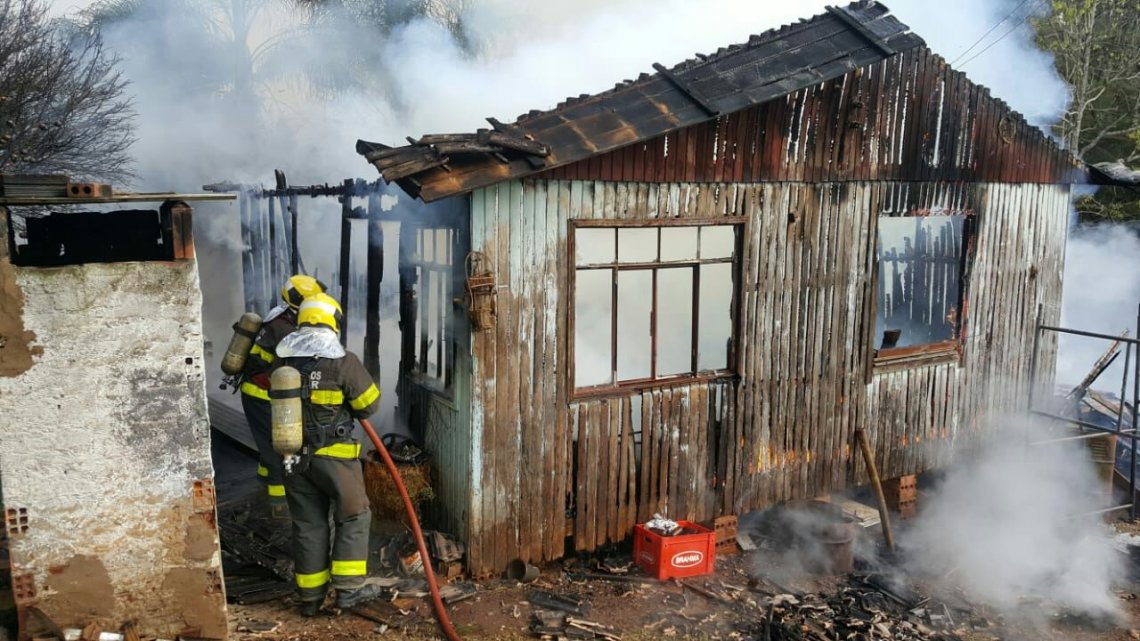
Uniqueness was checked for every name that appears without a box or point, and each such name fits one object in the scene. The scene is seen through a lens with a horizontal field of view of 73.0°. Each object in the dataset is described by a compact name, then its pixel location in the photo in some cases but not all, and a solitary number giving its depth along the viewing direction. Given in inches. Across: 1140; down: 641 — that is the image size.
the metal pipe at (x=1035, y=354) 423.9
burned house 259.3
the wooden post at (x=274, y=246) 486.0
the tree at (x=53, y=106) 454.6
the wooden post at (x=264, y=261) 501.0
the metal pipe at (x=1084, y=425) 367.2
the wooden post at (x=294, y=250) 446.6
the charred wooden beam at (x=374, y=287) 337.1
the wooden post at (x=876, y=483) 333.7
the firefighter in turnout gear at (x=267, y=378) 269.3
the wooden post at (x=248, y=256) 528.5
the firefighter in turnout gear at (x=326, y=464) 228.2
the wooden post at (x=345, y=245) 368.5
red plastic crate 281.1
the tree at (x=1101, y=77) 741.9
